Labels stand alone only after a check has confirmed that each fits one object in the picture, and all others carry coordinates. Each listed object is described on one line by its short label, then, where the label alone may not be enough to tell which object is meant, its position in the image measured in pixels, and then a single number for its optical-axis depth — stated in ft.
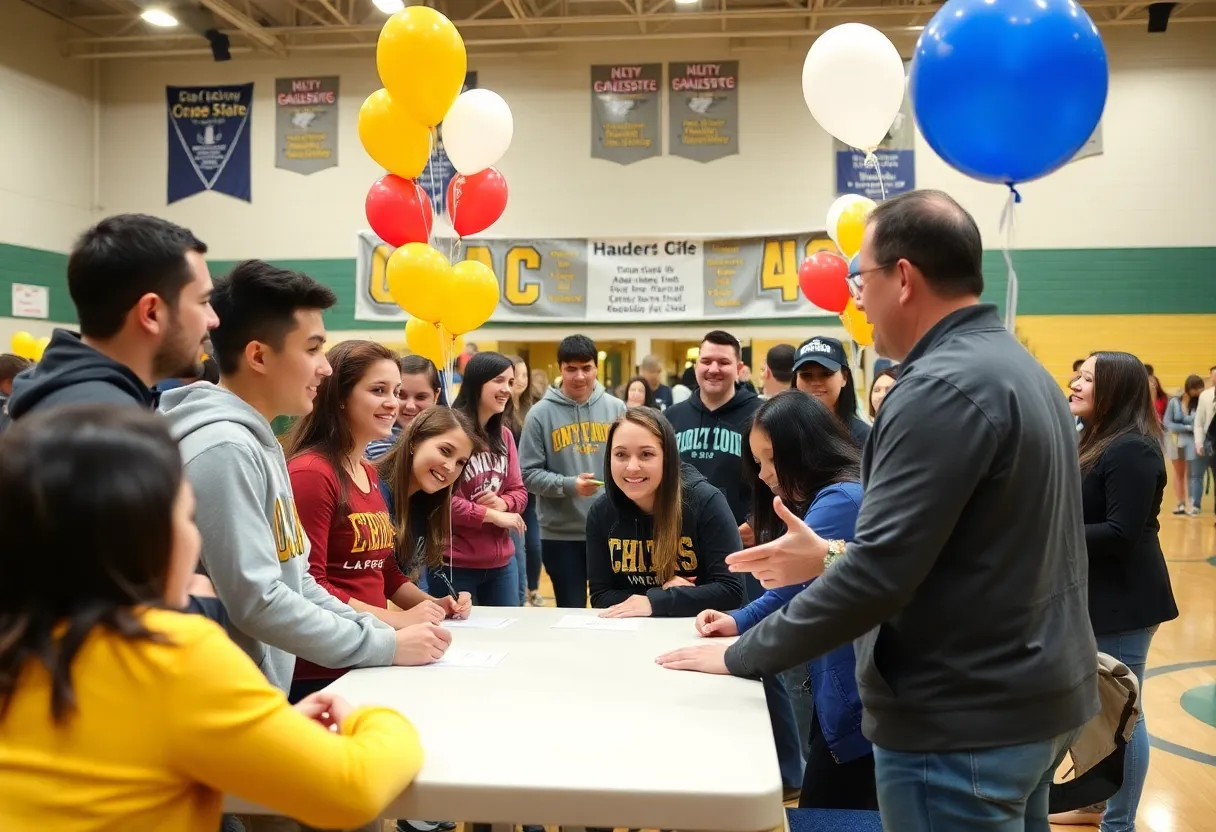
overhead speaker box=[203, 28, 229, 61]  34.68
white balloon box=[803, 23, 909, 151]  11.78
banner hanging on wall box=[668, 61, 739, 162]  34.30
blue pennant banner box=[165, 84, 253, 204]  35.96
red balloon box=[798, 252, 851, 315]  16.57
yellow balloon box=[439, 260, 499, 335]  12.75
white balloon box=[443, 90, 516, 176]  13.34
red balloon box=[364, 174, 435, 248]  13.43
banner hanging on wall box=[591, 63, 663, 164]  34.45
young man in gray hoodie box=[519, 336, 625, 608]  12.79
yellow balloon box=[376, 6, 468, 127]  11.09
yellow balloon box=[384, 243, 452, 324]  12.32
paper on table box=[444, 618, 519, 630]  7.02
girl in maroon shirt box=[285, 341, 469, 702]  6.40
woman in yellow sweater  2.85
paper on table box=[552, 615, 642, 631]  6.89
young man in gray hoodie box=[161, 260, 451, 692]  4.86
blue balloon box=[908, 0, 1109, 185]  7.12
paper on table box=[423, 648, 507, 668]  5.78
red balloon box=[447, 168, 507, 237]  14.48
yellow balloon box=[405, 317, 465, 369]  14.49
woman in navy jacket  6.31
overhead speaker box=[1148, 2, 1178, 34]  31.83
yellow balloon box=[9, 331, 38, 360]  30.25
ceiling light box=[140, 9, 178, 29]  31.81
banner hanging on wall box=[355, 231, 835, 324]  33.19
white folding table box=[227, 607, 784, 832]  3.72
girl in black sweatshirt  8.25
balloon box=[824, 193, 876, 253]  15.02
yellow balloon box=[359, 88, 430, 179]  12.19
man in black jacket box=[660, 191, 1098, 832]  4.20
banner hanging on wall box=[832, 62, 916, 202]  33.17
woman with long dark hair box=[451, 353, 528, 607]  11.07
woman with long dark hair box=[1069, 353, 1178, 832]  8.23
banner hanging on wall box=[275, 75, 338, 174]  35.53
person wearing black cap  11.98
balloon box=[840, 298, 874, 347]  15.46
